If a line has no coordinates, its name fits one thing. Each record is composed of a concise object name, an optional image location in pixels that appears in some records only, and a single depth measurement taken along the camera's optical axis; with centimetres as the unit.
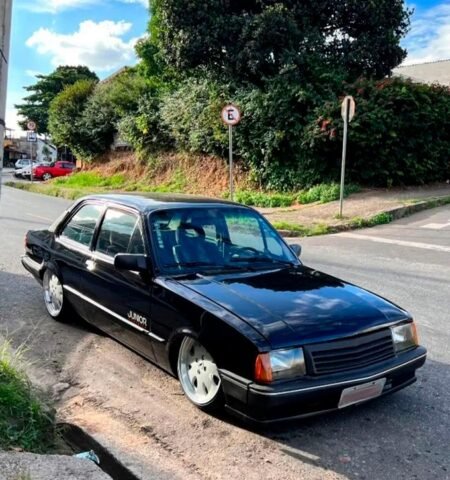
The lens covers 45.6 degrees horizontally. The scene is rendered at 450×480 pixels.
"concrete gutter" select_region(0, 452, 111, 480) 247
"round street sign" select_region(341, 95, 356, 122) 1239
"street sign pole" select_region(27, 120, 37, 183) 3065
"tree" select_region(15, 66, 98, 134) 6631
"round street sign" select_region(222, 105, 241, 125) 1324
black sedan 310
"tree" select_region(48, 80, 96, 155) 3206
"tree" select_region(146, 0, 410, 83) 1772
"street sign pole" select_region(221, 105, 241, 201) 1324
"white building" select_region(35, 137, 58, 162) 5744
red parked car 3798
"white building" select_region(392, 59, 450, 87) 3125
